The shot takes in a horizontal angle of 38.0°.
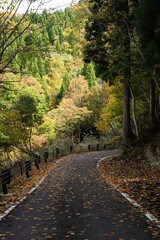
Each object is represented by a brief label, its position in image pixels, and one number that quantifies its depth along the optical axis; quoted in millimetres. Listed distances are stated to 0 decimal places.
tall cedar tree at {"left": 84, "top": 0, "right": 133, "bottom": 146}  14453
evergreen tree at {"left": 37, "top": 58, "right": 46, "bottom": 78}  74375
